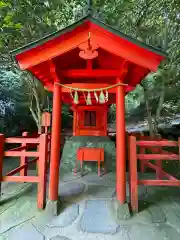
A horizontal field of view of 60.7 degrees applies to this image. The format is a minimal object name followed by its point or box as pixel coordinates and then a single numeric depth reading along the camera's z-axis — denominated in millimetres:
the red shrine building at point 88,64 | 2811
